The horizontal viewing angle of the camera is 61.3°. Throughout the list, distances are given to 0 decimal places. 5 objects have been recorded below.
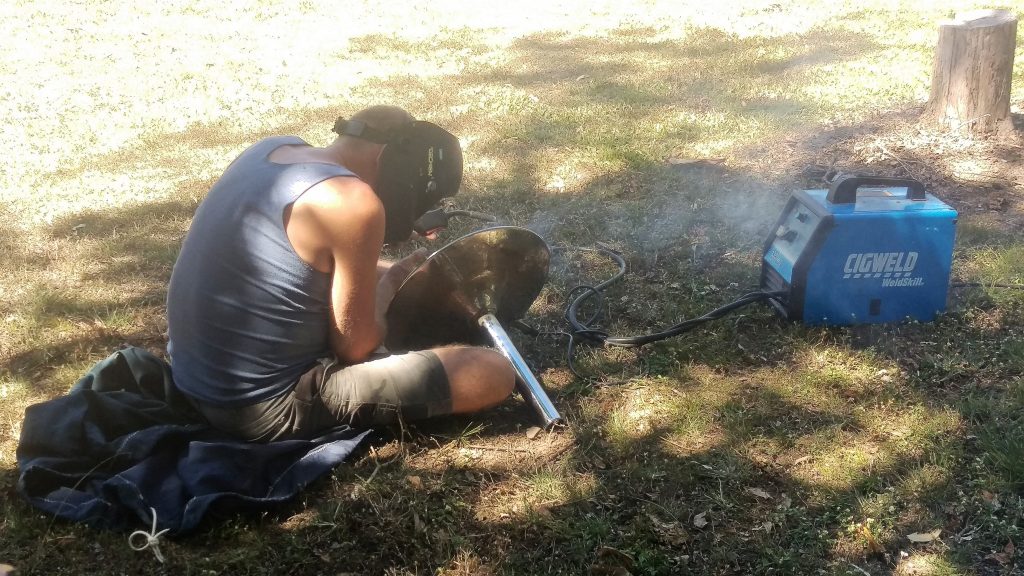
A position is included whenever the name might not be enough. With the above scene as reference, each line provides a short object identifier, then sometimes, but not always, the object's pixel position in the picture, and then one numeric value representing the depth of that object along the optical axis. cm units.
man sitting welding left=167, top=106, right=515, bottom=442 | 268
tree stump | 524
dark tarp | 271
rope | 259
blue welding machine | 340
